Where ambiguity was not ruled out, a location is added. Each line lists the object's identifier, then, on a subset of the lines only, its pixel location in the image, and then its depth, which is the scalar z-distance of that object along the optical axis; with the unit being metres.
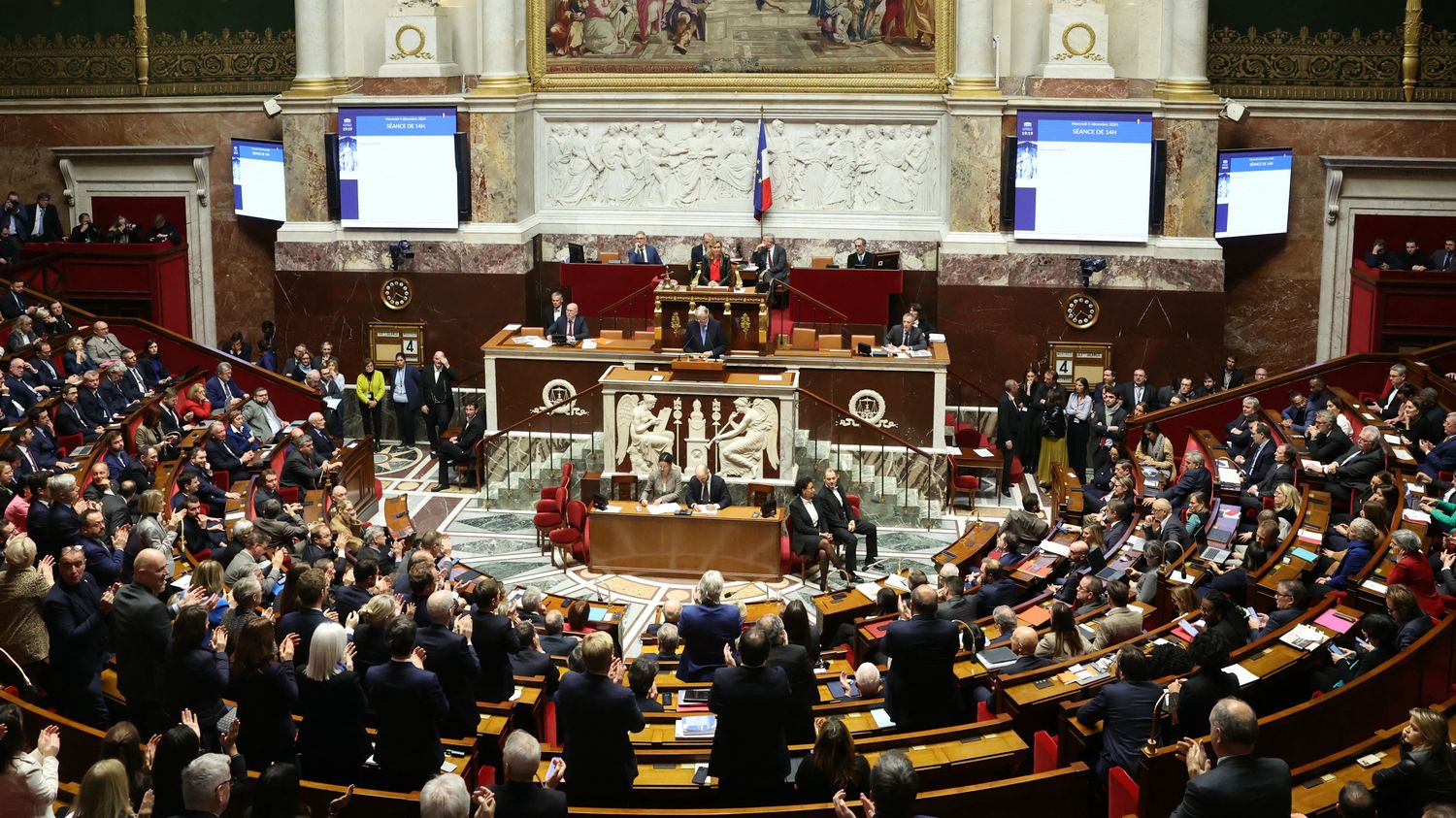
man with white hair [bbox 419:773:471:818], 6.44
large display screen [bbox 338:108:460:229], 21.59
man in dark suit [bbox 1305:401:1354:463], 14.62
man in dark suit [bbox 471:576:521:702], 9.23
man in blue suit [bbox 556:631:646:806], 7.75
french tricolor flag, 21.64
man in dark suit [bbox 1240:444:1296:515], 14.36
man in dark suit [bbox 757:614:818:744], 8.79
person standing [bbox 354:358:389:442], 20.67
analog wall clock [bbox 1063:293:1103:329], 20.62
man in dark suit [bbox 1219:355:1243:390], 20.14
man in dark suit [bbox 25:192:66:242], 22.92
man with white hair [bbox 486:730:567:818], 6.71
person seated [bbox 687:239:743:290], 19.36
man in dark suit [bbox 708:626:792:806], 7.93
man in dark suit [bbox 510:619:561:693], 9.92
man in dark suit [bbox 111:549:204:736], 8.68
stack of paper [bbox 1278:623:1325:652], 9.53
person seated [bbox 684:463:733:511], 16.03
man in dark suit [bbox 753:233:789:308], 20.36
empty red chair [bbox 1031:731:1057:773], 8.58
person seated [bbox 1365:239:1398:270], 20.36
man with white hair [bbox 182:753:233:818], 6.48
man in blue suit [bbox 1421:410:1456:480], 13.89
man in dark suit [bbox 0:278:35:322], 19.23
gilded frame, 21.36
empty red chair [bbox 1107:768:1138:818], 7.96
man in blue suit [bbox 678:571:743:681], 10.45
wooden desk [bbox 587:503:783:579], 15.70
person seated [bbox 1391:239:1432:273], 20.20
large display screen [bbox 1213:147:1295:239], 20.70
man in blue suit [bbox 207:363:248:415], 18.41
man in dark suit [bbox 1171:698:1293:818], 6.62
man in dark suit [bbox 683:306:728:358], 18.34
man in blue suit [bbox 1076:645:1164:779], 8.20
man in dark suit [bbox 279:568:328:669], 8.80
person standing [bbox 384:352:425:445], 20.66
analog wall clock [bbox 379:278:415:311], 21.89
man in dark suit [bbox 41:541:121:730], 9.01
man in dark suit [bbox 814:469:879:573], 15.84
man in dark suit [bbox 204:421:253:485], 16.27
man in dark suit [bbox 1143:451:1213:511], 14.88
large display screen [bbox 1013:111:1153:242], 20.25
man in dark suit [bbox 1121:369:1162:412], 19.47
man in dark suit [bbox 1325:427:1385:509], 13.88
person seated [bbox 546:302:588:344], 19.59
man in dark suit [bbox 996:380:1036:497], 19.34
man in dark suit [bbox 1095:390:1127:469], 18.72
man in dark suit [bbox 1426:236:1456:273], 19.95
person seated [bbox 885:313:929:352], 19.12
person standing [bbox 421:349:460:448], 20.41
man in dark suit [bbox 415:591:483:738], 8.54
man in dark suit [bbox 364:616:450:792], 7.66
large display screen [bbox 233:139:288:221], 22.73
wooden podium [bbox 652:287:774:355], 18.73
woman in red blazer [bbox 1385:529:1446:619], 10.52
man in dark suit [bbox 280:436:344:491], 16.59
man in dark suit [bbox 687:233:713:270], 20.33
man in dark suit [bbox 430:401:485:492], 19.12
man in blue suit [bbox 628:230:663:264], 21.56
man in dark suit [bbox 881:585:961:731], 9.15
